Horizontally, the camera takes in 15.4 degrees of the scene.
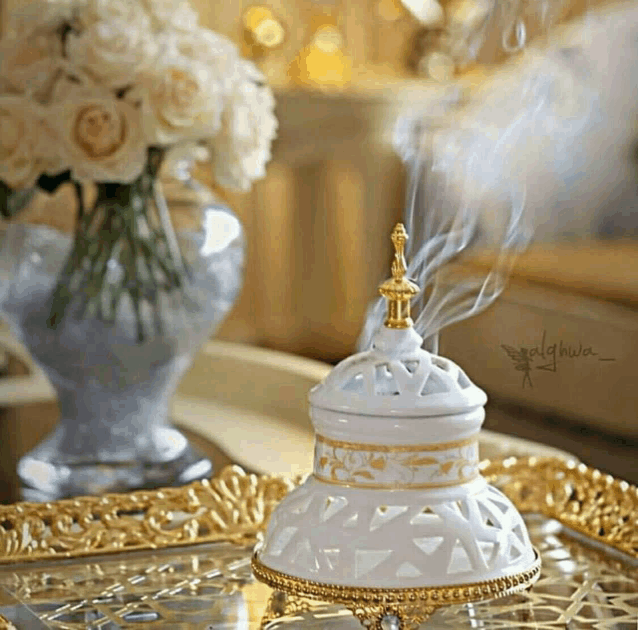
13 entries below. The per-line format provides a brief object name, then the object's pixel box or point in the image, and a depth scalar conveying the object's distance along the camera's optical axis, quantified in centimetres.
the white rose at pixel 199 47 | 179
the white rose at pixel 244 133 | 182
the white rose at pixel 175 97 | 176
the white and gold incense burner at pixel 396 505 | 127
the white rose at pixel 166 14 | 180
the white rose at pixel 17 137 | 177
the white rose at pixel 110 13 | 177
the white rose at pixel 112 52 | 176
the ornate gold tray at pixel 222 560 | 138
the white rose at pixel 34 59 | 178
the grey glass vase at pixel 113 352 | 183
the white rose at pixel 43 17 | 179
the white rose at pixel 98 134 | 176
